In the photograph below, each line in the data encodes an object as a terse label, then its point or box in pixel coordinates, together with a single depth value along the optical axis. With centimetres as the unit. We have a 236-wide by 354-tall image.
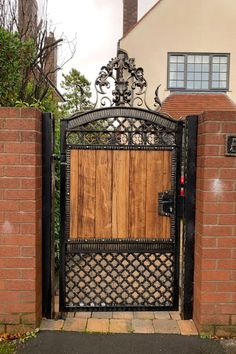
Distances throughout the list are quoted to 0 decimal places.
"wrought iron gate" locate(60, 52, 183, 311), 317
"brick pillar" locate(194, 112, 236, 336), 288
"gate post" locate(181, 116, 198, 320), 311
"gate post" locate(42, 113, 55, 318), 311
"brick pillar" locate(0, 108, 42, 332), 284
